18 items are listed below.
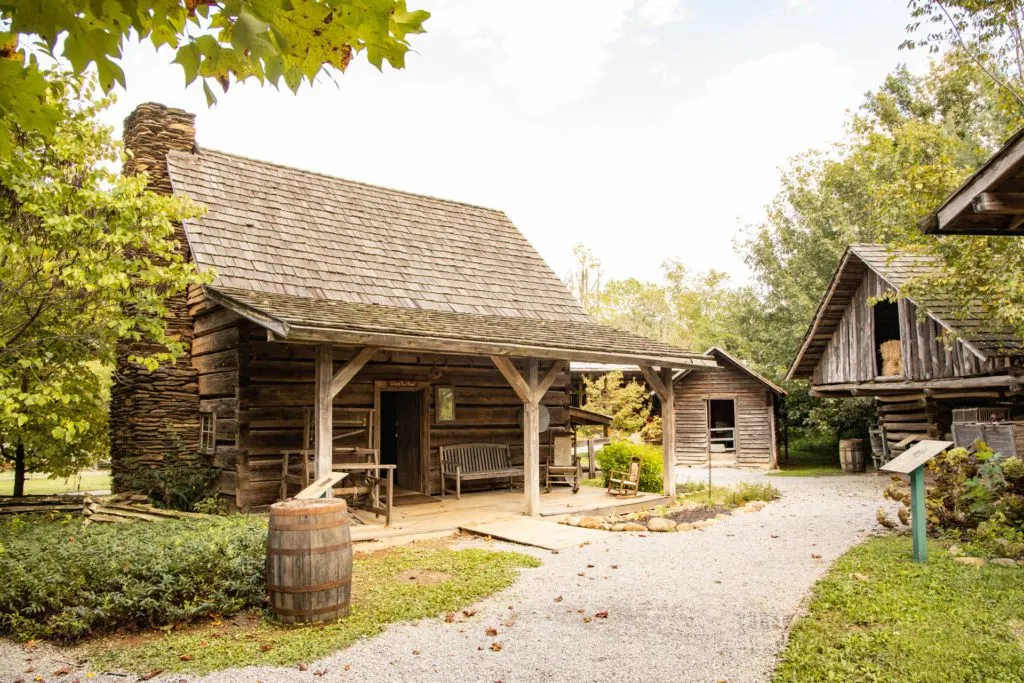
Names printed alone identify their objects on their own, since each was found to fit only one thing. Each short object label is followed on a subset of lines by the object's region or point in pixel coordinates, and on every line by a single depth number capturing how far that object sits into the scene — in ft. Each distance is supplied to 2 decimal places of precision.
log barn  44.37
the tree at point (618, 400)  77.20
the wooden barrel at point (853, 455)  67.67
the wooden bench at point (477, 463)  42.36
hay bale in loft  54.90
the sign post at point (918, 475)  25.77
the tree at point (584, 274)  134.21
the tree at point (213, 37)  7.26
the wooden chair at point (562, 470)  46.01
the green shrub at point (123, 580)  18.63
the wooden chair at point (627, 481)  44.83
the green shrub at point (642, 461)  48.96
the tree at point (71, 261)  22.67
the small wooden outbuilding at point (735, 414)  74.69
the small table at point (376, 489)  32.24
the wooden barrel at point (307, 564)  19.56
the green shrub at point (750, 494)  45.42
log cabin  34.55
